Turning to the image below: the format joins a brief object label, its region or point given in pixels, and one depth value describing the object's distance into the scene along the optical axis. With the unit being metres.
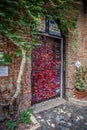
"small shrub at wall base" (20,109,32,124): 1.57
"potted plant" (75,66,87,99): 2.39
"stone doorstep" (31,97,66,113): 1.93
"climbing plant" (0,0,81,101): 1.39
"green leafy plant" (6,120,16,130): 1.45
